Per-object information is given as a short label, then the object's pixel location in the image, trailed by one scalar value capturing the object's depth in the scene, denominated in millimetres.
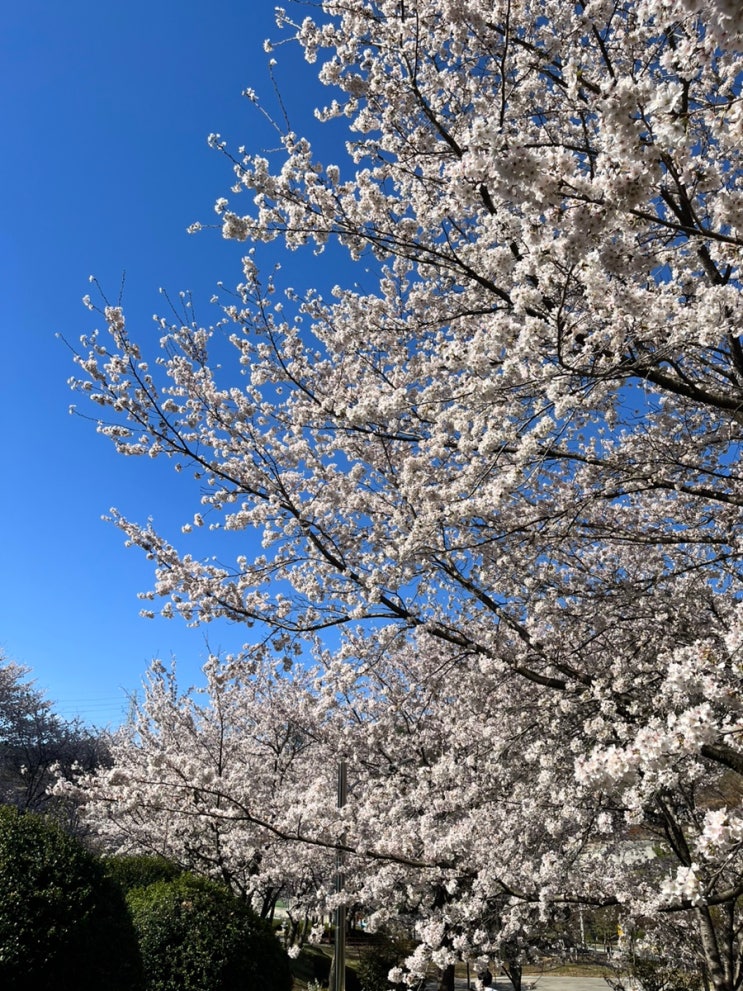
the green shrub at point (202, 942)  6332
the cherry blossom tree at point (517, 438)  2648
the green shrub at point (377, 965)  12250
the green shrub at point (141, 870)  9219
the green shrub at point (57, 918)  4586
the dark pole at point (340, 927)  6531
